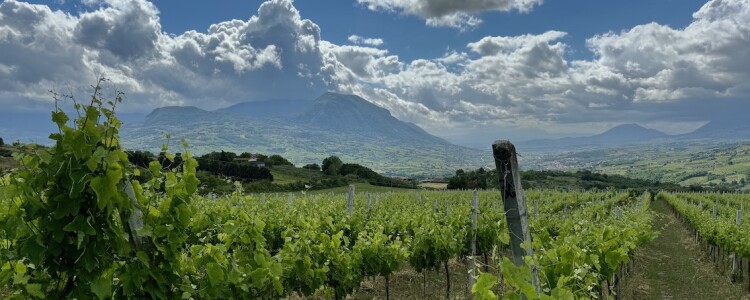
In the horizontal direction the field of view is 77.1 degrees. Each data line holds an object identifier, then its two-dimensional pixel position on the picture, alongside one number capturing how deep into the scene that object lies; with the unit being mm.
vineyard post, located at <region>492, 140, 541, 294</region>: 3178
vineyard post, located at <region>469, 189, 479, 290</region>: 9868
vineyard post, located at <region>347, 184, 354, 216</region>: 13405
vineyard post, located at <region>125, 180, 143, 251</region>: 2801
